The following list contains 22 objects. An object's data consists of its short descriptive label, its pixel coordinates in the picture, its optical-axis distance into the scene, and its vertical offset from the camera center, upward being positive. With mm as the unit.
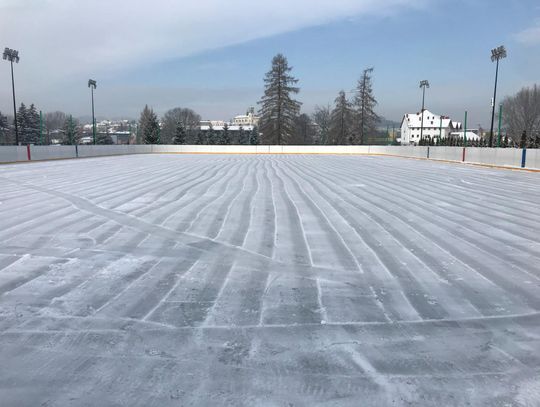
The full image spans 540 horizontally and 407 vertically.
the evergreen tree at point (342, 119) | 77875 +4953
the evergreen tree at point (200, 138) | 80188 +1335
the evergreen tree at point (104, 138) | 67750 +998
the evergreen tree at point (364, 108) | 74500 +6624
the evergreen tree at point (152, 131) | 69688 +2228
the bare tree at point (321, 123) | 92675 +5053
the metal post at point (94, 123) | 46947 +2304
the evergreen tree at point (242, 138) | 90188 +1612
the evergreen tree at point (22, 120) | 69644 +3868
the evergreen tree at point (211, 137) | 81562 +1559
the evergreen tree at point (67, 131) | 65694 +2074
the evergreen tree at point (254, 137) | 80638 +1629
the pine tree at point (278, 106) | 73688 +6773
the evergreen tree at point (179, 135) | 74125 +1716
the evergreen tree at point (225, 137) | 82125 +1628
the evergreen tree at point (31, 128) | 70688 +2649
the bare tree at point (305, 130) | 87731 +3447
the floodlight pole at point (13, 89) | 35781 +3928
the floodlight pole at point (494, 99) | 34878 +3848
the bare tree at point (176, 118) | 100419 +5862
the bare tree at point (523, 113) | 68812 +5698
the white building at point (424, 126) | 132500 +6593
